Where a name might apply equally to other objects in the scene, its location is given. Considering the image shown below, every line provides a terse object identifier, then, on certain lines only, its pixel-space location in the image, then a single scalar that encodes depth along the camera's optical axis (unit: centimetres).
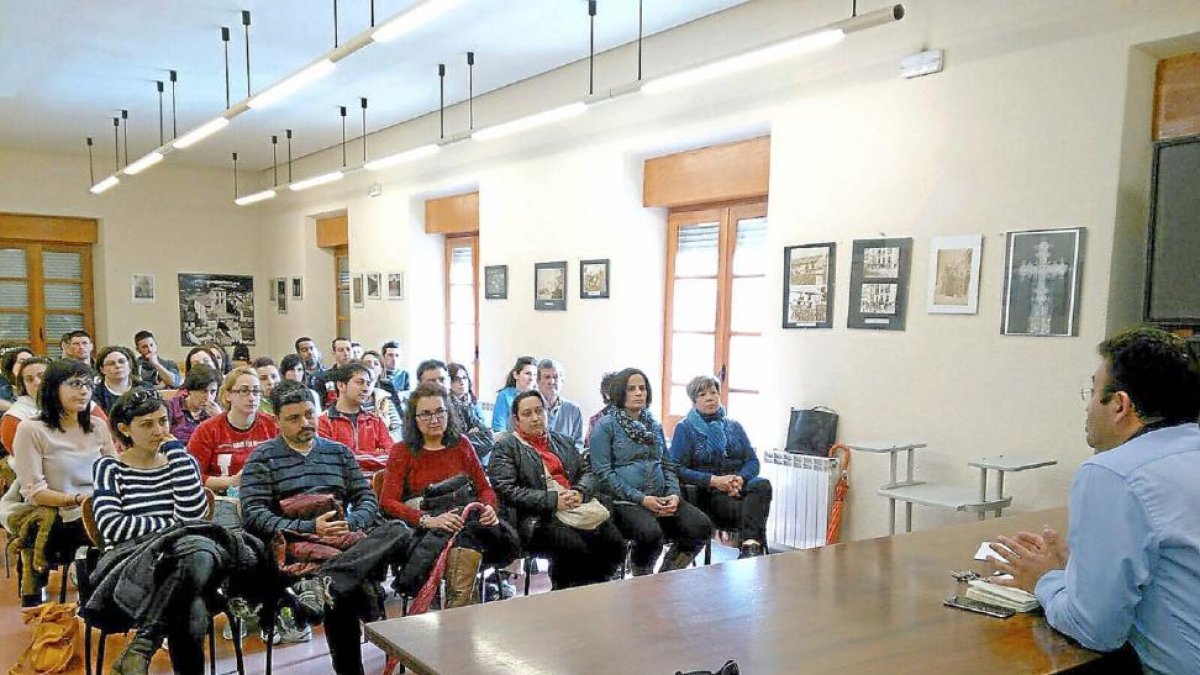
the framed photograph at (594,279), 604
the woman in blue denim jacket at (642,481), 385
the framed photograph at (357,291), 921
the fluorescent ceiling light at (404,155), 606
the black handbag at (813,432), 457
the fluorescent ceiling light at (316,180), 728
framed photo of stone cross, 360
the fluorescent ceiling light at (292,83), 416
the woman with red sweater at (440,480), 326
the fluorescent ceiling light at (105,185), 816
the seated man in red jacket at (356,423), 410
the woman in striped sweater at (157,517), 266
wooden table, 158
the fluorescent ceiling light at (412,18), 338
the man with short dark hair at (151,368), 695
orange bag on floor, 309
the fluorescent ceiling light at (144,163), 686
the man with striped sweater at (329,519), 292
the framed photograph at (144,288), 1029
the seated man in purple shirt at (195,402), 433
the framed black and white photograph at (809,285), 458
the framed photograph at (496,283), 713
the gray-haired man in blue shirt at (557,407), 521
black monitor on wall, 313
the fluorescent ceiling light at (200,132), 539
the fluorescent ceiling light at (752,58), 348
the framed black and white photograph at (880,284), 424
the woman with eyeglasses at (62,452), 350
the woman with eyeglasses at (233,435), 373
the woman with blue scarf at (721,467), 413
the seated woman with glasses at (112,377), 491
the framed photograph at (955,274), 394
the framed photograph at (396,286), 848
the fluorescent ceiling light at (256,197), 837
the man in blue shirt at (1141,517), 159
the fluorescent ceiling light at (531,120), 479
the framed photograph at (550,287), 645
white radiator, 444
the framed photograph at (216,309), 1076
